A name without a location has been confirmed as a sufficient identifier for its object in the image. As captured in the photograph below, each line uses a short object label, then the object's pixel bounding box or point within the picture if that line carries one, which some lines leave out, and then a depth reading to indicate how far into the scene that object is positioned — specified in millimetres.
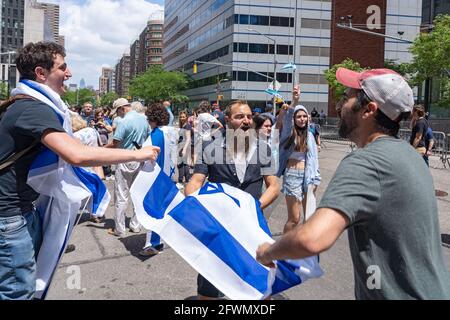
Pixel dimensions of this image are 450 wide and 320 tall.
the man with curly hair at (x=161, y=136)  6363
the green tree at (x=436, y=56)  26438
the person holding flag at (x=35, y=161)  2541
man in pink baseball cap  1703
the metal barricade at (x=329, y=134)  32612
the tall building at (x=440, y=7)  44594
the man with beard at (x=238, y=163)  4016
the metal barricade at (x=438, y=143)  20495
